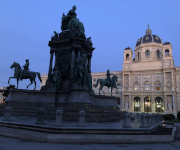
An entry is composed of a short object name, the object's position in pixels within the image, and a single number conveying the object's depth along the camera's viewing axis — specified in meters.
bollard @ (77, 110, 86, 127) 8.84
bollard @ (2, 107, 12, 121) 10.65
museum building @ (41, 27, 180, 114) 66.94
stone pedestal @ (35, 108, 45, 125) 9.17
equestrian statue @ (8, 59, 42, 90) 18.09
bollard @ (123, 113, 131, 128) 9.54
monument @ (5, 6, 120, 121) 14.72
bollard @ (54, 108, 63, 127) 8.70
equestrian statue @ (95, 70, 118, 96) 23.11
